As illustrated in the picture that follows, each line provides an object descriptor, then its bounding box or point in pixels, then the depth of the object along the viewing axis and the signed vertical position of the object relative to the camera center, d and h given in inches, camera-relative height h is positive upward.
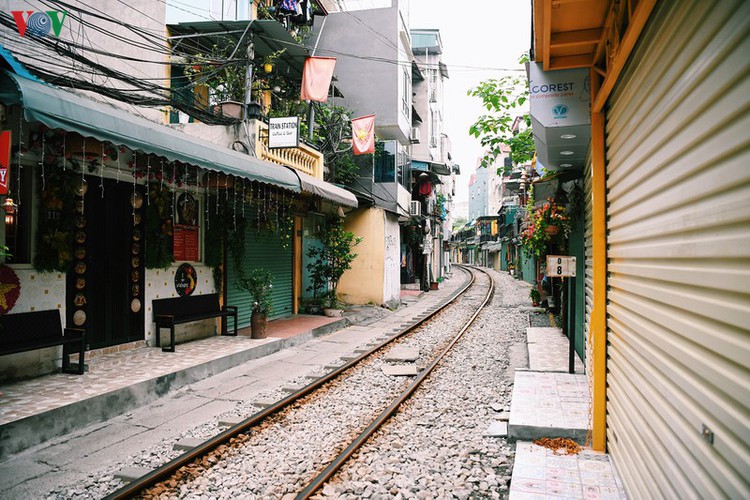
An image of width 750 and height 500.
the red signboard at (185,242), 382.3 +5.9
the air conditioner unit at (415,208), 870.8 +82.3
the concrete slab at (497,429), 218.9 -87.5
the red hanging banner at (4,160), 186.4 +36.1
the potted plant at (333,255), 582.9 -6.7
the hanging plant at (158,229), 349.4 +15.3
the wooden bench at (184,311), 353.4 -52.1
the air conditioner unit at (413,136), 892.1 +230.5
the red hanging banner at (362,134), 618.5 +157.9
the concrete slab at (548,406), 205.2 -79.5
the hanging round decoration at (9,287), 251.0 -21.6
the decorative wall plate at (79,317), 297.7 -45.1
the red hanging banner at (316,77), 487.8 +185.7
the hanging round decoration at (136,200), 339.9 +36.8
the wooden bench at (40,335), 244.1 -50.2
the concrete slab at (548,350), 322.0 -81.7
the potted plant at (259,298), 411.2 -45.4
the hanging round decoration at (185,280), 383.9 -26.2
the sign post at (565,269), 292.7 -11.5
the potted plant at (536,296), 692.1 -69.4
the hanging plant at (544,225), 370.3 +24.3
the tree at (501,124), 434.9 +128.8
